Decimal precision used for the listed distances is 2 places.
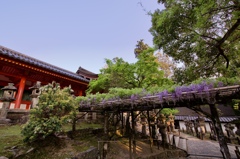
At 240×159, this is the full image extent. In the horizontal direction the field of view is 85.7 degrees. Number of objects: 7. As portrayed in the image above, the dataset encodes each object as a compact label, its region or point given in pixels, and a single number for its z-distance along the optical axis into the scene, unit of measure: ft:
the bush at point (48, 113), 16.80
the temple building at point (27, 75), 26.53
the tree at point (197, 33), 17.13
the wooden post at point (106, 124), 21.63
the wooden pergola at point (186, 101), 14.05
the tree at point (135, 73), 26.30
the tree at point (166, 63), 61.26
